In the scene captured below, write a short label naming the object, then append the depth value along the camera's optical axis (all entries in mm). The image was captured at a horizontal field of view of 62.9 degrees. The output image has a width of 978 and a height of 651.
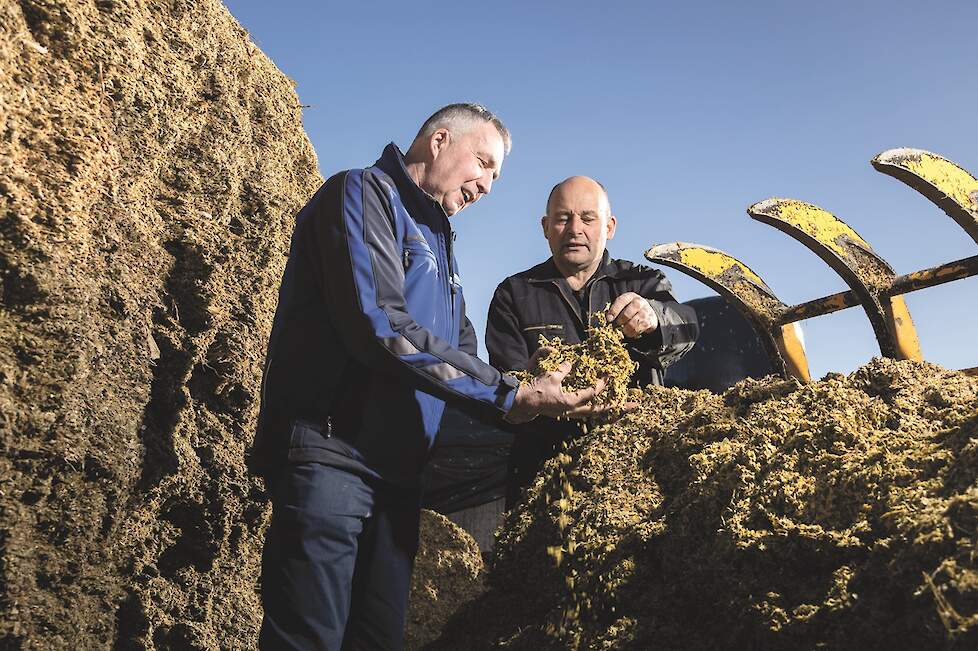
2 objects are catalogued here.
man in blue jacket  2092
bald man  2885
